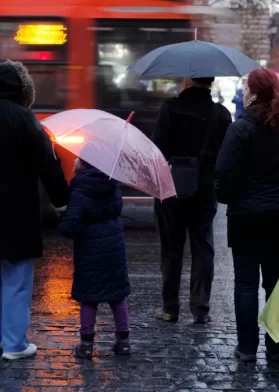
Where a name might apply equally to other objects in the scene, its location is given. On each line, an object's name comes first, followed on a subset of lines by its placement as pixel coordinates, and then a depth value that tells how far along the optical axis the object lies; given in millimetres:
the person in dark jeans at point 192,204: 10888
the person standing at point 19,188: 9113
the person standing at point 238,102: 29716
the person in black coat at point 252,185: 9120
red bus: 18590
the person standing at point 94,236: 9176
